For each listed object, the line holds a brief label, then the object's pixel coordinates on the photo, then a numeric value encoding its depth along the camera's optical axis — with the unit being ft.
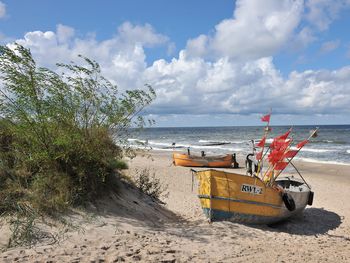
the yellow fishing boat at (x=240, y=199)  29.40
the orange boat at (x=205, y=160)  82.99
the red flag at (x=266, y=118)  36.85
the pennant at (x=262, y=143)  35.60
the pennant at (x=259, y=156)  37.32
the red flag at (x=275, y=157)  33.76
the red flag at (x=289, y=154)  34.15
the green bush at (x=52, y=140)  23.26
